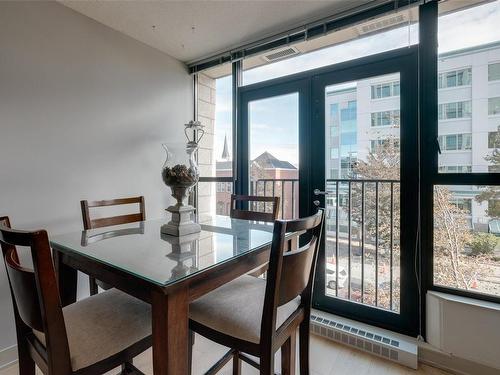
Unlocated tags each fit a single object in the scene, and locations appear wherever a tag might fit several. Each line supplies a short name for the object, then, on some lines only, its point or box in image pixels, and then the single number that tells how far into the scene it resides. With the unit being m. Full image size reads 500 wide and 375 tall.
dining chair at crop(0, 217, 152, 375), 0.81
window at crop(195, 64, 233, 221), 2.80
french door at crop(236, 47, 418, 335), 1.85
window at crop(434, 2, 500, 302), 1.62
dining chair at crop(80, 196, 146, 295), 1.67
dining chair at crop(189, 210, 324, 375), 0.97
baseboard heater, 1.69
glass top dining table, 0.94
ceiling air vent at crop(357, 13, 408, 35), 1.88
